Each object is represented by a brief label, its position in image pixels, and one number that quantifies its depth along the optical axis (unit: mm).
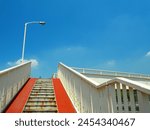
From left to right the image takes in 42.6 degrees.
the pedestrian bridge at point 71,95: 2974
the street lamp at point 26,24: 15883
